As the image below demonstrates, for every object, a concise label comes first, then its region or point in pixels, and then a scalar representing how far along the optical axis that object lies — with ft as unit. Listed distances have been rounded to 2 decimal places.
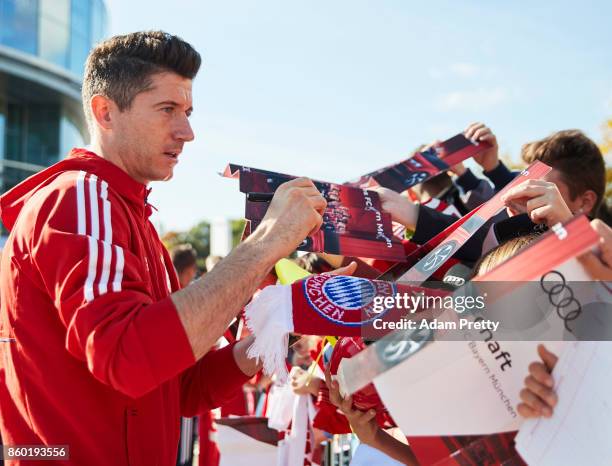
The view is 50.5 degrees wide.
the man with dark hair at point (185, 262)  21.24
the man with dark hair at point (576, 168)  9.57
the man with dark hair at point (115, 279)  5.27
